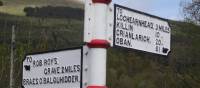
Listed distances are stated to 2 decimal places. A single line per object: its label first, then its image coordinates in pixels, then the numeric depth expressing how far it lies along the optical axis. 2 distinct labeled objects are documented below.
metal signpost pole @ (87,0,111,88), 6.63
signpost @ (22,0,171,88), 6.69
